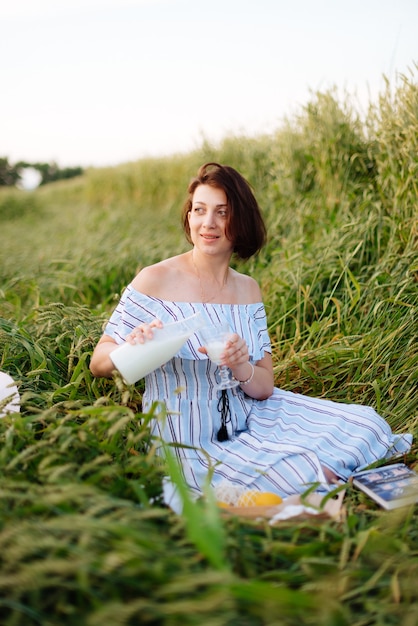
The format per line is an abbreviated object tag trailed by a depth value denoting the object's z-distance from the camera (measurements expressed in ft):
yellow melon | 5.56
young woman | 6.09
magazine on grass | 5.47
